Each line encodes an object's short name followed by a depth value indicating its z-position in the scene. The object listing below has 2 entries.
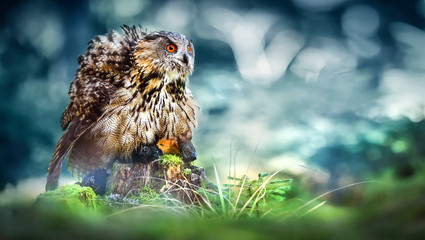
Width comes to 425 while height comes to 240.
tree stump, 13.41
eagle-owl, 13.50
